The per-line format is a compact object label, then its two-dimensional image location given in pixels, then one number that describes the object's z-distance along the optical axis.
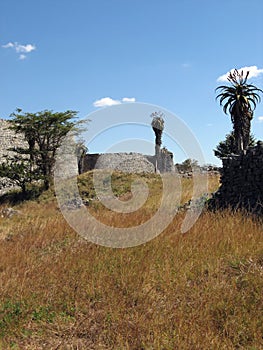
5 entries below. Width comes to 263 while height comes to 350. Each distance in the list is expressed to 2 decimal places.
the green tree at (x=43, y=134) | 24.55
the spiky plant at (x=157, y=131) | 29.12
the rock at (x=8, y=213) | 15.62
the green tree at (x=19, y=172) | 23.28
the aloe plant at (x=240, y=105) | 20.14
